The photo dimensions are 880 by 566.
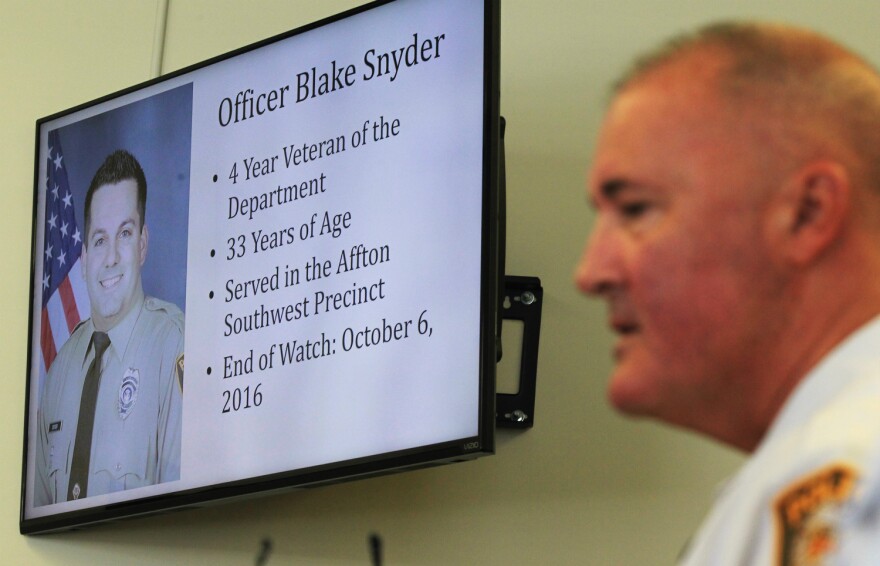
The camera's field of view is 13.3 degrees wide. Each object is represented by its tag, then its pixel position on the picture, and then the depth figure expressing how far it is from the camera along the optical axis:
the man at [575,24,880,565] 2.69
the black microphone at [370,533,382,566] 2.99
